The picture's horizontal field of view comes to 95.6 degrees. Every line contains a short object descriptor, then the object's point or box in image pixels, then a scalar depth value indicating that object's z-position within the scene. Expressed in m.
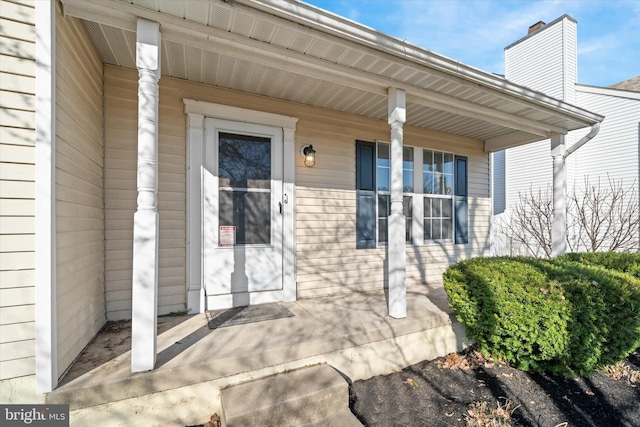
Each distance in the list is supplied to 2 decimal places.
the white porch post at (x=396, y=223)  2.79
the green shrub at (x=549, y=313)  2.37
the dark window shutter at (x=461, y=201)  4.77
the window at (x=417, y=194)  3.91
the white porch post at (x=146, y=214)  1.83
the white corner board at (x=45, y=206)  1.60
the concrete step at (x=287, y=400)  1.70
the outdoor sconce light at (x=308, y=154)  3.46
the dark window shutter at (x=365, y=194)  3.87
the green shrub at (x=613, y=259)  3.50
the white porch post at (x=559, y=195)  4.16
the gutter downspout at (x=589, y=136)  3.97
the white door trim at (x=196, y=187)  2.93
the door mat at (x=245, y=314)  2.64
